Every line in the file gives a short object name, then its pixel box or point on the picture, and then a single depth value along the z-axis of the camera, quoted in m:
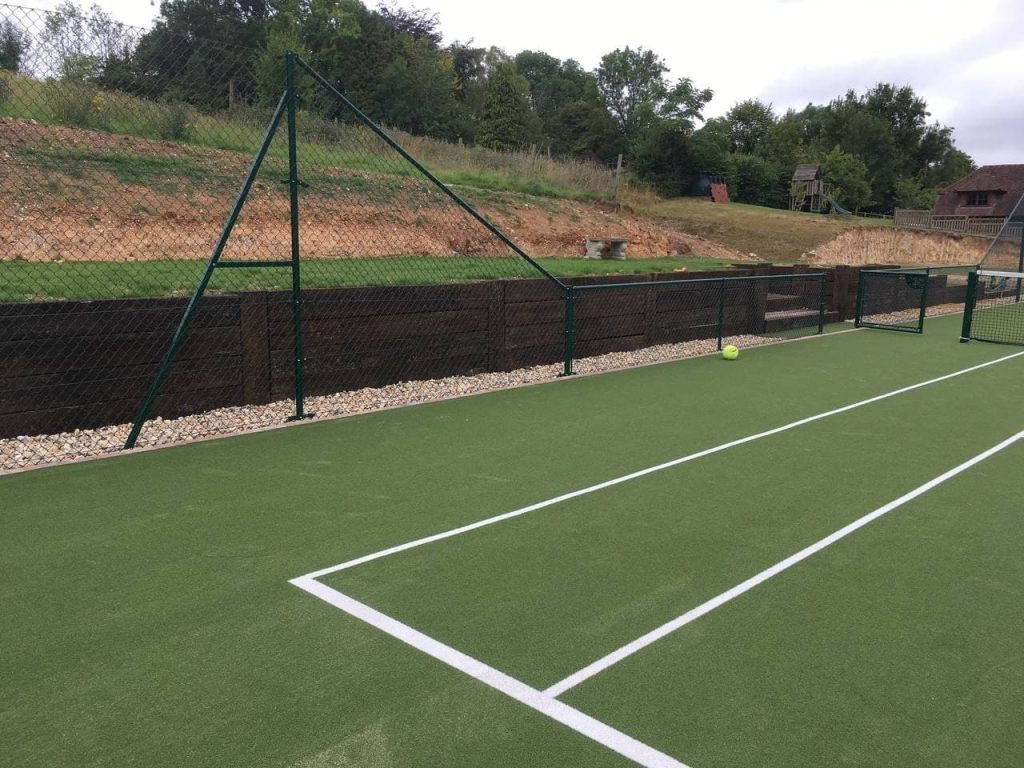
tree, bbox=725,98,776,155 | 65.25
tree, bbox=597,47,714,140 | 84.19
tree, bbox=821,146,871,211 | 61.44
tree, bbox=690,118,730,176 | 47.56
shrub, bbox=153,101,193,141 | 7.98
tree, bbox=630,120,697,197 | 46.88
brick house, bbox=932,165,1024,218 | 59.97
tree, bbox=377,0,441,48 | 67.12
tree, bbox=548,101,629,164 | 64.81
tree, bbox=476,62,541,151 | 55.06
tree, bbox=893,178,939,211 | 70.94
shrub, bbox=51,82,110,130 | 7.43
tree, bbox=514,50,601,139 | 84.22
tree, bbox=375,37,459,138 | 46.44
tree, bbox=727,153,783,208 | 50.44
